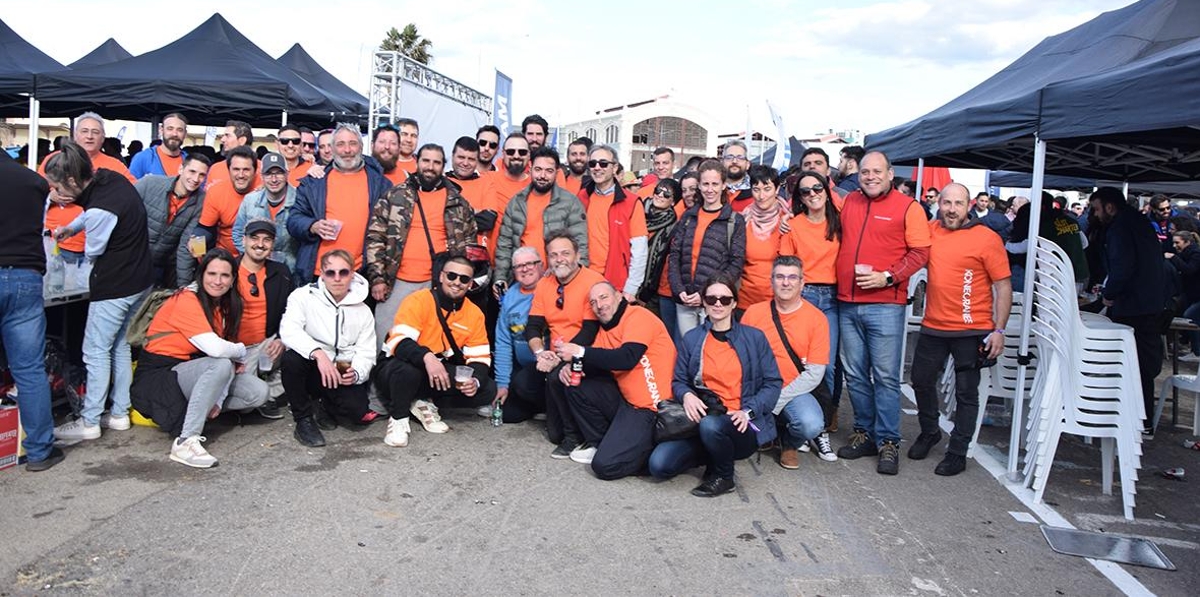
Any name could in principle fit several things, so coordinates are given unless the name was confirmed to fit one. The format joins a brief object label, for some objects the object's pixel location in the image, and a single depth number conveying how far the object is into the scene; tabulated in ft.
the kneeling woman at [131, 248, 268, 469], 17.03
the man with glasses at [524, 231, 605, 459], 18.31
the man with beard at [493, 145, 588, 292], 20.77
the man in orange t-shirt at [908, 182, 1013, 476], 17.47
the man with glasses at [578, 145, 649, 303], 21.40
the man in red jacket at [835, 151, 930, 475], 17.87
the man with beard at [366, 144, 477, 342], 19.97
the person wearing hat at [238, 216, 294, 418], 18.54
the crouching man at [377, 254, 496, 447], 18.83
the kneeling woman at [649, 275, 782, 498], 16.17
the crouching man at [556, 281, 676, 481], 16.74
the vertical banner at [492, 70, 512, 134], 56.59
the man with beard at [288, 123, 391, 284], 20.21
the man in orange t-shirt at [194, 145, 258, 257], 20.03
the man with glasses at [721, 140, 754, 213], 21.37
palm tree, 132.77
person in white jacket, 18.17
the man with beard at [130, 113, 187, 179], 25.57
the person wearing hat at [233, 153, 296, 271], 20.06
